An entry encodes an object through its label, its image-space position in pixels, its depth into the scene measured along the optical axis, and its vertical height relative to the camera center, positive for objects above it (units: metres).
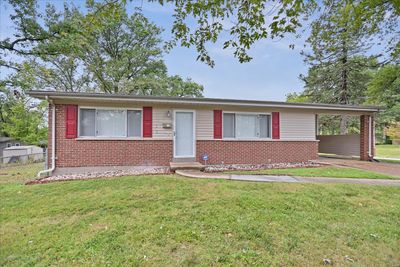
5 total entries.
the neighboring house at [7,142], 25.24 -0.94
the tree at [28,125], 22.77 +0.99
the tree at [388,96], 11.48 +2.84
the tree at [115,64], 20.05 +6.60
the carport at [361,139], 10.79 -0.15
